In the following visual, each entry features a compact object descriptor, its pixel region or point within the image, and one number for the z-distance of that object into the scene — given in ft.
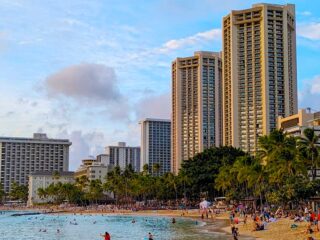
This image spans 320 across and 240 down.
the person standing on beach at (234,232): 155.58
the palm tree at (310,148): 241.84
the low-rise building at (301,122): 364.79
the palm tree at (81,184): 645.92
